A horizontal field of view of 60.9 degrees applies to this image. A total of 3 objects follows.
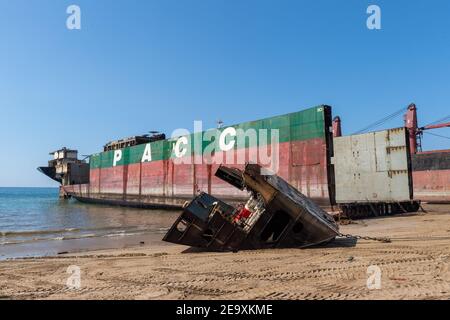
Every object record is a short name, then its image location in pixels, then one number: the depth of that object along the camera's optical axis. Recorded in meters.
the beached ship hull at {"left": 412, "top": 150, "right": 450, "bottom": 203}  34.28
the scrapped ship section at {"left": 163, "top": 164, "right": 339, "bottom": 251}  8.91
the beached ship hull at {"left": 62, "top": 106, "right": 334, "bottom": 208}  22.00
